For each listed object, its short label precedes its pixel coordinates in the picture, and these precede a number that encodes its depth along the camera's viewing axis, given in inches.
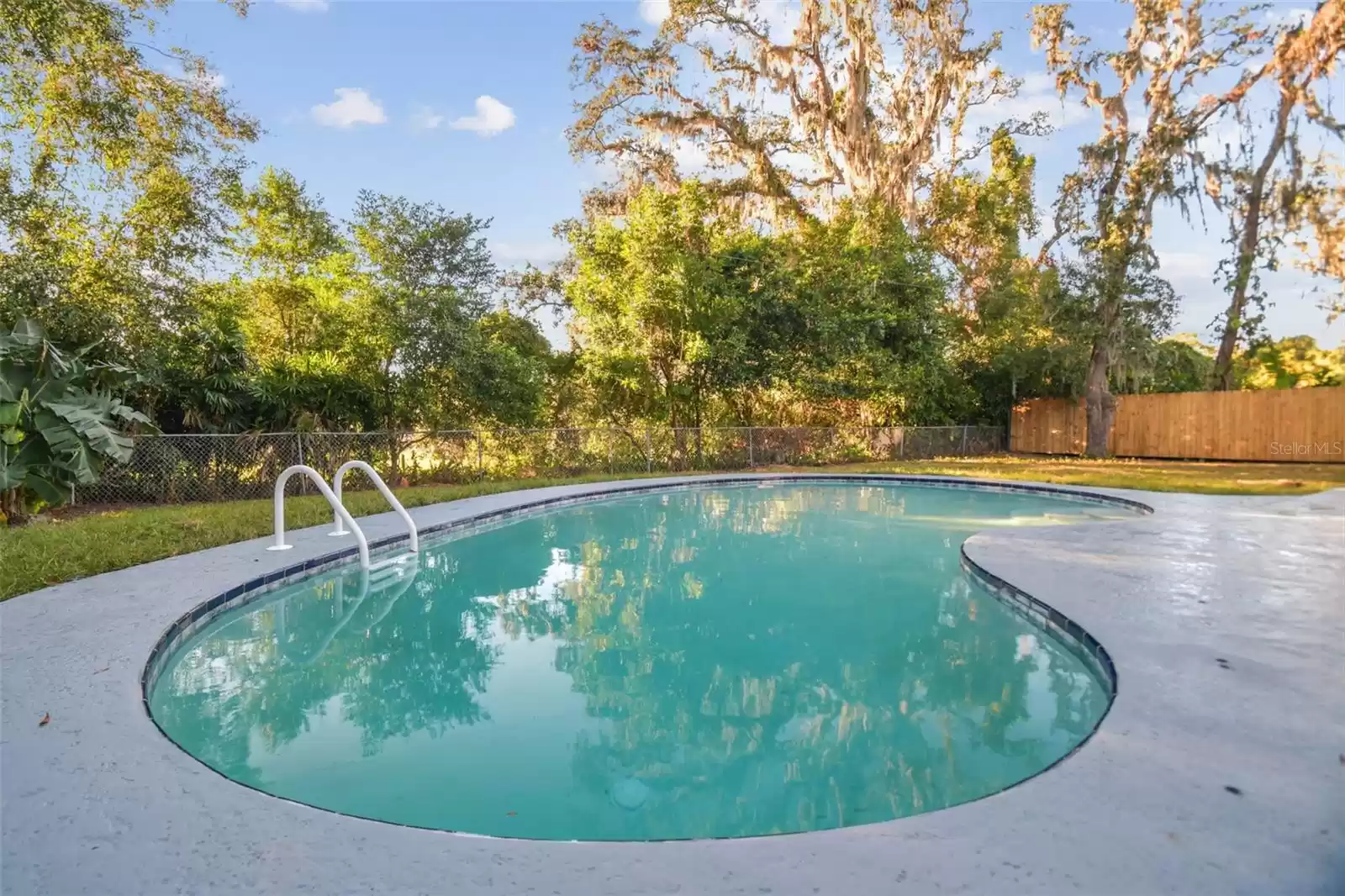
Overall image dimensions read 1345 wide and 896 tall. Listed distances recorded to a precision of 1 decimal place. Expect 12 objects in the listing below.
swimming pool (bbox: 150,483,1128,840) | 103.0
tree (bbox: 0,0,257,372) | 315.3
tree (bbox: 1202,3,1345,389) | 593.6
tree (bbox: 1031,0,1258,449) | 644.1
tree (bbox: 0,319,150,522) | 228.5
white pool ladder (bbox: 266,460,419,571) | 234.4
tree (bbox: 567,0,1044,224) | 694.5
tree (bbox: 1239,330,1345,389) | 684.1
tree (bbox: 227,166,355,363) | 511.8
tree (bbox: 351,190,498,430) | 458.9
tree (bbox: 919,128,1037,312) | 799.7
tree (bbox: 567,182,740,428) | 576.1
